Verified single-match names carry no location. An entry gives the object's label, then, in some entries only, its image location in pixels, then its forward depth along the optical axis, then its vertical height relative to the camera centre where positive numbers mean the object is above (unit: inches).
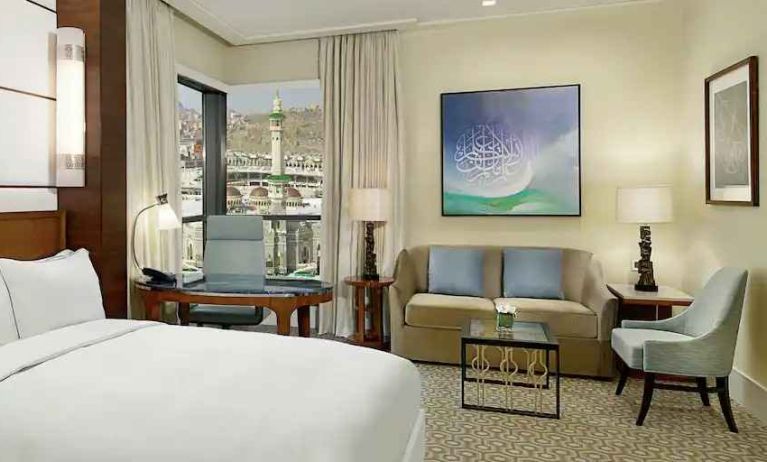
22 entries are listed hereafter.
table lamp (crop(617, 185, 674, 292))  151.7 +5.8
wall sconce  124.0 +30.4
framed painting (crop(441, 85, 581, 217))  175.3 +27.4
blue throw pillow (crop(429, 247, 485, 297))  171.5 -13.9
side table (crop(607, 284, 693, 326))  142.6 -19.7
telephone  144.3 -12.7
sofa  146.9 -24.4
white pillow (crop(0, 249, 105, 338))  96.0 -12.4
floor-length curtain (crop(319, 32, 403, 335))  188.2 +31.3
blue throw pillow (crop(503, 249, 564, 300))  165.6 -14.3
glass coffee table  121.8 -40.3
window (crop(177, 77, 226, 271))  192.5 +28.3
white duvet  57.2 -21.6
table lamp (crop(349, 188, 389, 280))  175.5 +8.8
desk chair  167.8 -5.0
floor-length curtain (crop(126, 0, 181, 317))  149.0 +31.7
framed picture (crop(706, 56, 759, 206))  121.1 +24.6
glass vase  129.7 -23.0
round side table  174.6 -27.3
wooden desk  133.6 -16.9
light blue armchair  112.8 -26.8
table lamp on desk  144.6 +2.0
